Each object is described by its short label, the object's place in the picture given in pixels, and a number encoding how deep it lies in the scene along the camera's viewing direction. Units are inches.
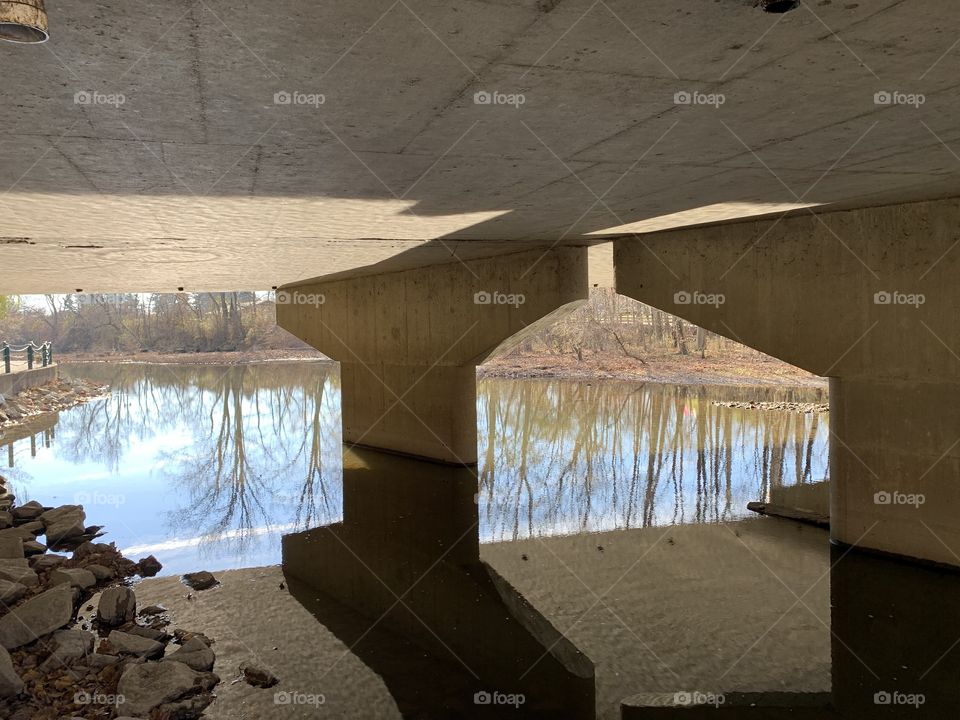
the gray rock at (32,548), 321.7
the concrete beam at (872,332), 272.2
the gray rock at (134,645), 224.1
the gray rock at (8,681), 193.3
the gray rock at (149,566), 306.5
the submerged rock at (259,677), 209.8
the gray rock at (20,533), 335.6
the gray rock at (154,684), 191.9
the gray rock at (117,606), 250.8
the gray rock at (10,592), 251.9
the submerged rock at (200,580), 291.4
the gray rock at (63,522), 354.2
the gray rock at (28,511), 382.3
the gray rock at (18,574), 268.4
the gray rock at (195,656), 216.7
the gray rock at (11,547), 299.4
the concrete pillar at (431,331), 443.2
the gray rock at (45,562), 294.7
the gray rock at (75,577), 277.9
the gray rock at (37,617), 224.5
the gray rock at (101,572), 295.3
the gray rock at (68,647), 212.1
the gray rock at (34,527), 359.9
